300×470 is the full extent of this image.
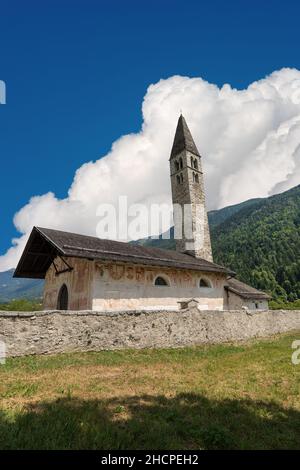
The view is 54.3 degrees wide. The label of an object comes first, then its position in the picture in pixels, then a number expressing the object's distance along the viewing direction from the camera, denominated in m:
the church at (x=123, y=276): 15.74
